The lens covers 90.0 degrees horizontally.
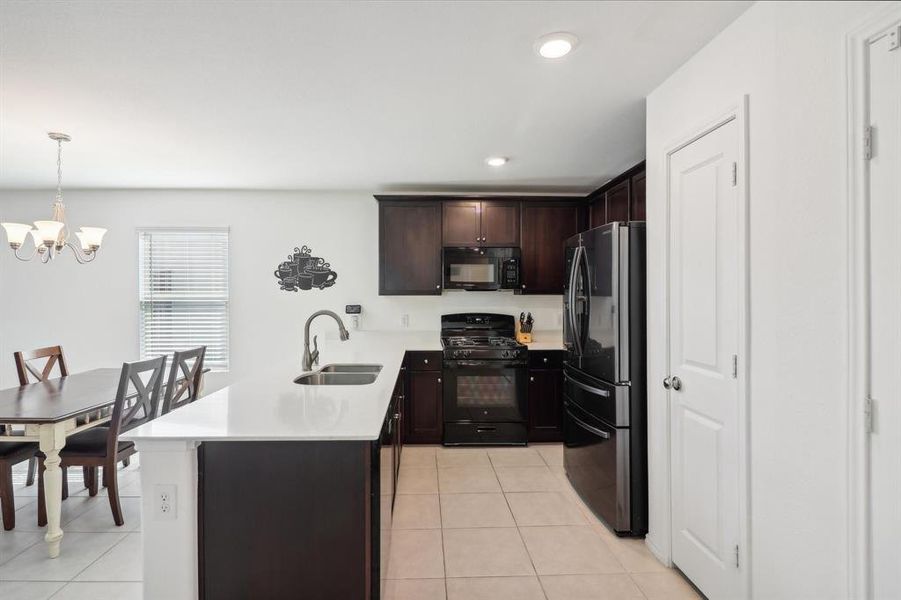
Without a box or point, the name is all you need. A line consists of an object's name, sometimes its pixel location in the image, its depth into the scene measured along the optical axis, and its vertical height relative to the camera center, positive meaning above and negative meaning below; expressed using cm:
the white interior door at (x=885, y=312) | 117 -4
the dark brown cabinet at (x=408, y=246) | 432 +51
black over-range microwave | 436 +29
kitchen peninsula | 160 -76
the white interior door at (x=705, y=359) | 178 -26
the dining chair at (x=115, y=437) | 261 -84
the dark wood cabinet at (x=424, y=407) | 412 -99
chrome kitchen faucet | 273 -35
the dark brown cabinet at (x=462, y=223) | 435 +73
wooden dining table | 234 -61
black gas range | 408 -87
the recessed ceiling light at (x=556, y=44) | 185 +107
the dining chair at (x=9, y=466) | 254 -93
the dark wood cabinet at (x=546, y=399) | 417 -93
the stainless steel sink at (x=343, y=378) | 291 -52
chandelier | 284 +44
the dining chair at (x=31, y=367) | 321 -50
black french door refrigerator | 244 -41
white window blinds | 452 +9
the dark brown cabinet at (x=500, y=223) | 437 +73
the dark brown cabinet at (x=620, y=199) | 328 +81
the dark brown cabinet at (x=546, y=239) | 441 +58
